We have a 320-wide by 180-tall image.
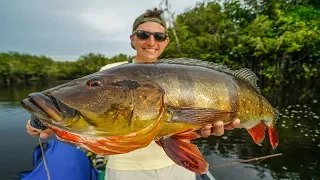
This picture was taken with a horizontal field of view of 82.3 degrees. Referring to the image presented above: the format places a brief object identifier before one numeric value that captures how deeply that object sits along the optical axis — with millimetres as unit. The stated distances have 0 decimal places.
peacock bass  365
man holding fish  682
